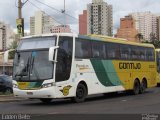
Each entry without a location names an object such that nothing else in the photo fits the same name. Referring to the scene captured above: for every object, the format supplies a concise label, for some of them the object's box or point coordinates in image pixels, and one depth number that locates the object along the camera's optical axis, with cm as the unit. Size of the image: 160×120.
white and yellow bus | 2048
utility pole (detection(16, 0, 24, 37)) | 3130
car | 3120
